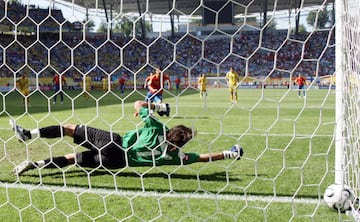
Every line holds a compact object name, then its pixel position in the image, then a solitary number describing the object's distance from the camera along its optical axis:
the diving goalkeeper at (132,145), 4.68
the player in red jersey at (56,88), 19.23
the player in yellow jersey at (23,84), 15.96
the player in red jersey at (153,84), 10.40
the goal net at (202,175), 3.57
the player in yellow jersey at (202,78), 19.08
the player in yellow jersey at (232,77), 16.36
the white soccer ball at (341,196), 3.45
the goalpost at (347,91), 3.38
